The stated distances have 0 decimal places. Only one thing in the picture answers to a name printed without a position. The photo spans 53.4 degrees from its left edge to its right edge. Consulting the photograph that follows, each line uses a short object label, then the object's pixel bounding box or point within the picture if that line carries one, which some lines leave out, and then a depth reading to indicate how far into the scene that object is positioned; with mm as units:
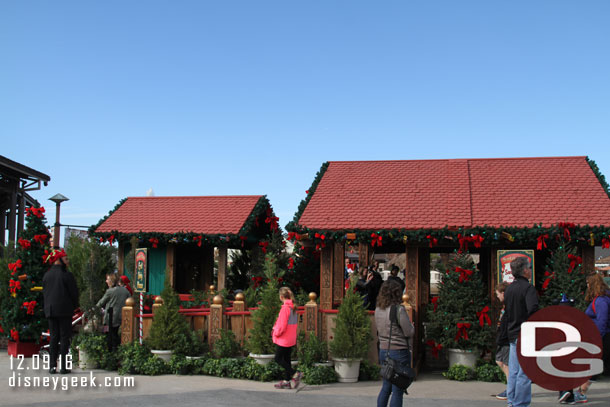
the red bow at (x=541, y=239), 10481
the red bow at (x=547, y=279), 10418
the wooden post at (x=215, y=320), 10438
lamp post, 16930
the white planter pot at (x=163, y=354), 10125
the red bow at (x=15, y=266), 11688
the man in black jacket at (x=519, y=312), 6965
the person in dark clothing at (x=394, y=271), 11359
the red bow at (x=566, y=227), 10414
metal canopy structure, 20583
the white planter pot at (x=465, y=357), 10148
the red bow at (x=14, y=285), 11547
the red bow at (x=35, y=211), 11776
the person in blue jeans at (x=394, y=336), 6406
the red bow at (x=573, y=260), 10289
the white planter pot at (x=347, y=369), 9602
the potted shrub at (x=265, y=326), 9805
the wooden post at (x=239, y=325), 10531
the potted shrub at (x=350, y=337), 9500
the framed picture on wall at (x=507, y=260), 10727
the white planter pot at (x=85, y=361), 10477
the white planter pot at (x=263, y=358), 9742
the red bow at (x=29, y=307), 11531
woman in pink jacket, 8805
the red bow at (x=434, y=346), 10402
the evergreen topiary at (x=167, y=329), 10172
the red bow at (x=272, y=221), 17109
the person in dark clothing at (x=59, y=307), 9523
